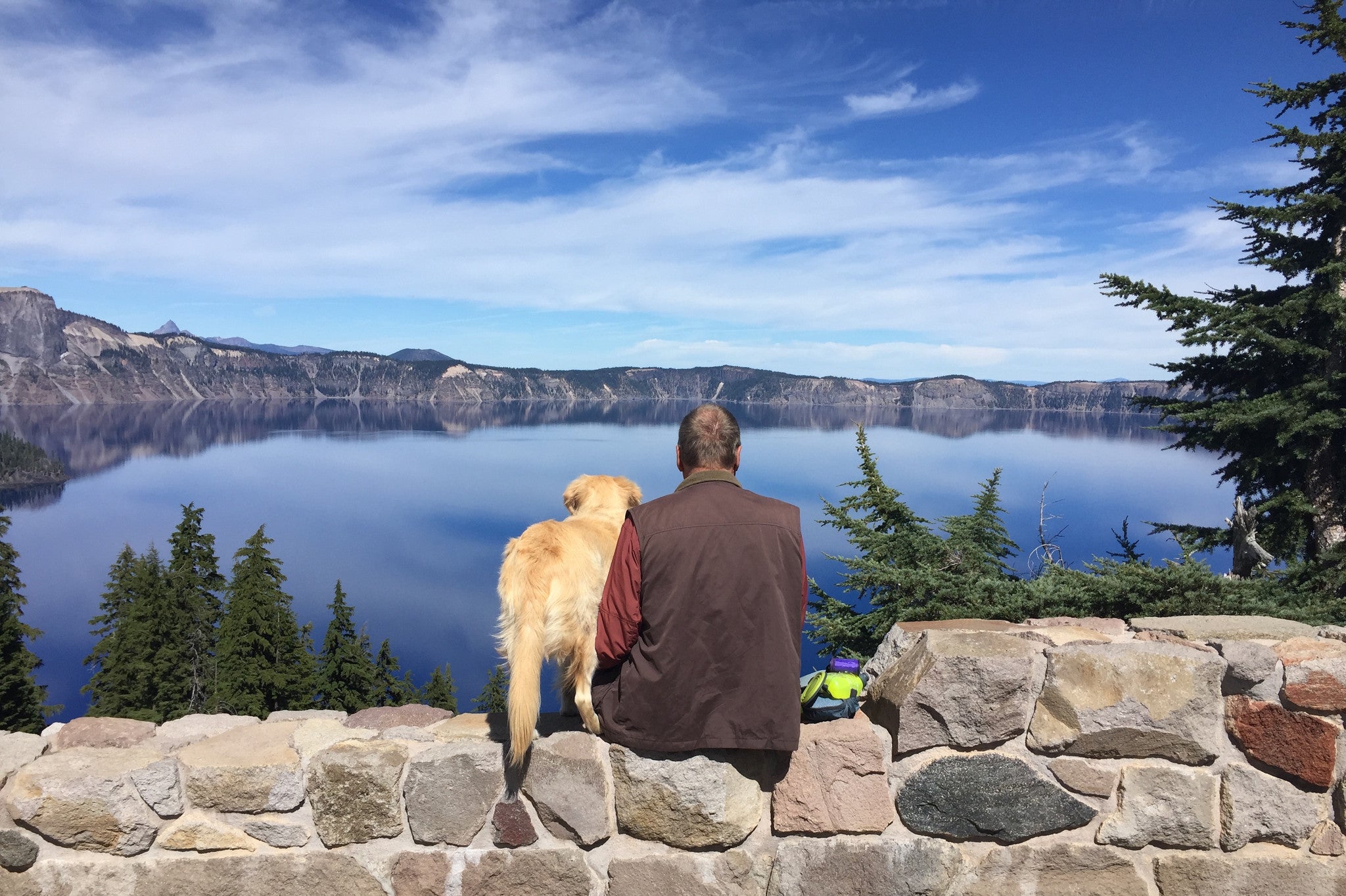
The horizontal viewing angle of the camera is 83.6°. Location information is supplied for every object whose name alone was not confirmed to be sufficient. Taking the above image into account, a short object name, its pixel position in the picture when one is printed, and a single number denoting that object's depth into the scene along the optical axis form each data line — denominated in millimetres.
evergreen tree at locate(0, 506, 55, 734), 25438
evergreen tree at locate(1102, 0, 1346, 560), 9898
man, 2658
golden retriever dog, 2715
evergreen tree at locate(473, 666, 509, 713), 31031
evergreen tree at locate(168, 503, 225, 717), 33406
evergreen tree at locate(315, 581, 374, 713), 28750
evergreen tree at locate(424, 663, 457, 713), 29281
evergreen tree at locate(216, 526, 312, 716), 28266
